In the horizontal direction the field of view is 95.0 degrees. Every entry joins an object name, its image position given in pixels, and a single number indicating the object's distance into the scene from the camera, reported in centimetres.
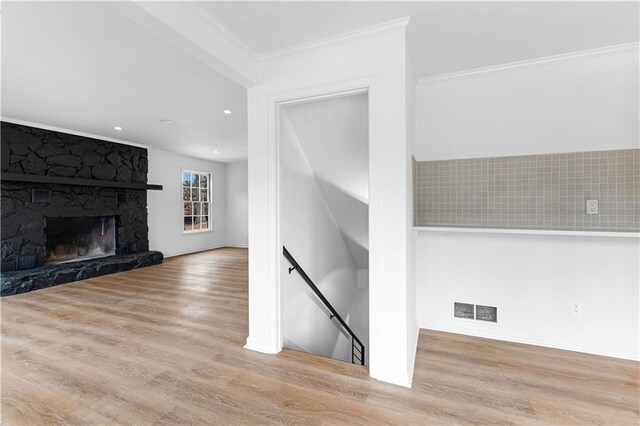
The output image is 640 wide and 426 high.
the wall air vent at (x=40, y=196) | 494
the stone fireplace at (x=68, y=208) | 466
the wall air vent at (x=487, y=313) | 274
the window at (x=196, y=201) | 805
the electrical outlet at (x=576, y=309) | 250
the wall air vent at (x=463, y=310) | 282
